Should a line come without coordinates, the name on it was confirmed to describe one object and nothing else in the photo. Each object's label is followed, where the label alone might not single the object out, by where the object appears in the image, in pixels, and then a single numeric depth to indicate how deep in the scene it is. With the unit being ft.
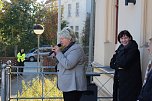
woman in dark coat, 17.47
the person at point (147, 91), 12.80
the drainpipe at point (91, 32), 42.56
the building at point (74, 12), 132.84
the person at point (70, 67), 16.97
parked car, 118.34
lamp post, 76.94
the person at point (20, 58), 87.35
